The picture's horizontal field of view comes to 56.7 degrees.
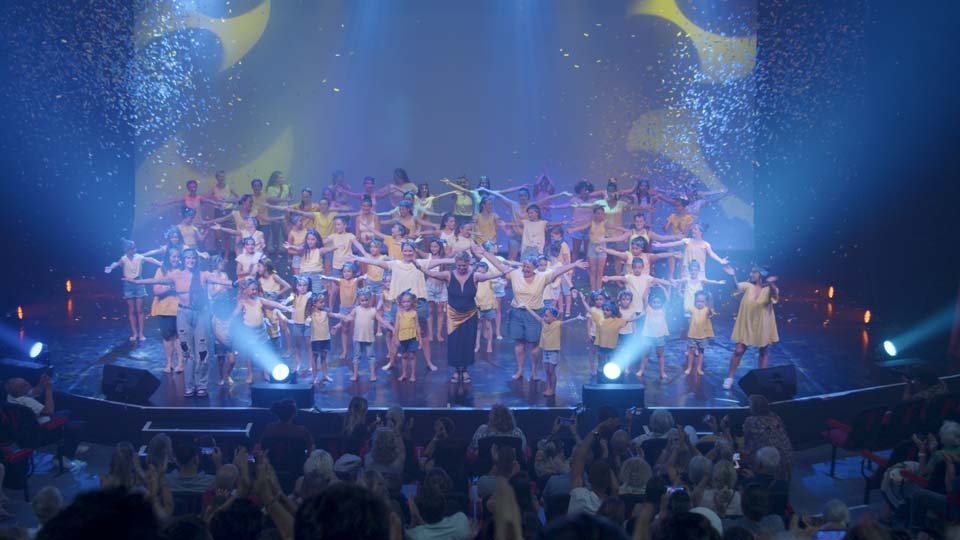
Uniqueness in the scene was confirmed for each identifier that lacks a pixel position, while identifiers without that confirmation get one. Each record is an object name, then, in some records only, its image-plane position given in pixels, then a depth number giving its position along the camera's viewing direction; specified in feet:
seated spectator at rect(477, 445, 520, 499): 20.91
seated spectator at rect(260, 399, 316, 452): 25.46
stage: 34.04
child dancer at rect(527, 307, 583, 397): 34.04
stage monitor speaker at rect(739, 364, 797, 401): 32.89
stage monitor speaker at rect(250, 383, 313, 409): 30.83
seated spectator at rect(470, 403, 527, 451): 25.20
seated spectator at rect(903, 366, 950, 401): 30.71
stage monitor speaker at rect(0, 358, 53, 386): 33.32
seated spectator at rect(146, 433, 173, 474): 21.43
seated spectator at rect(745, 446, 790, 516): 22.22
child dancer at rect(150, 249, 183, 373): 34.50
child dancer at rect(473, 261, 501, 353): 38.16
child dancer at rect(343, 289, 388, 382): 34.45
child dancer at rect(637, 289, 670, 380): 35.63
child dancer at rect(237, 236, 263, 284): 37.24
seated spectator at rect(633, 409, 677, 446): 25.90
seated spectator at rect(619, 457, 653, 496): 20.34
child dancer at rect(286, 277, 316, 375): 33.94
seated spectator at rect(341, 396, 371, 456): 25.75
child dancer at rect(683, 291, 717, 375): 35.58
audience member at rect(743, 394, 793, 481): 25.88
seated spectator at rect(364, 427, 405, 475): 22.56
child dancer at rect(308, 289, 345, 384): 33.78
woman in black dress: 34.45
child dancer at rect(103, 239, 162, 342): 40.57
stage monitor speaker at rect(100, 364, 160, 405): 32.24
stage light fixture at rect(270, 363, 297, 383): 32.35
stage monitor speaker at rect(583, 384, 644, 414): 30.45
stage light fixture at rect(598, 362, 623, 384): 32.12
